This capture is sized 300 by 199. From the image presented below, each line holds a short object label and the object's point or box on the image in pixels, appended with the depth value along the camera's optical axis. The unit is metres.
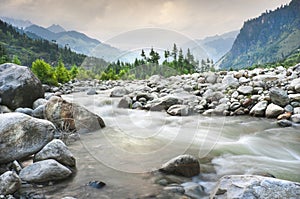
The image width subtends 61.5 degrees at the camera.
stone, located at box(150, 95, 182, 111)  12.49
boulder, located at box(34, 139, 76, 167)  5.05
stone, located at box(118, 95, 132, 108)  13.73
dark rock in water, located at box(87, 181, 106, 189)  4.45
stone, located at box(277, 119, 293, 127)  9.17
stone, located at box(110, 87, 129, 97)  18.12
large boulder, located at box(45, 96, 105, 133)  7.99
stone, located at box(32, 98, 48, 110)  10.29
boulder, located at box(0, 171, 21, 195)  3.88
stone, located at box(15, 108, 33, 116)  9.03
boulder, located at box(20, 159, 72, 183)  4.42
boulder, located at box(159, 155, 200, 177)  4.93
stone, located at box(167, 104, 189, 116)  11.39
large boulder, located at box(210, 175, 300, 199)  3.06
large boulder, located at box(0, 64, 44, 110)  9.94
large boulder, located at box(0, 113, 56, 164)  5.13
